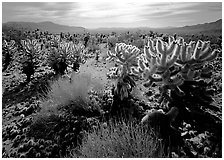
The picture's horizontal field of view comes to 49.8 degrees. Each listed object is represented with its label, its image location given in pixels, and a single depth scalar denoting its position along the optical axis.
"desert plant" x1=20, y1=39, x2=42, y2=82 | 6.99
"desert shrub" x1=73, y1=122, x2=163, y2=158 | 2.76
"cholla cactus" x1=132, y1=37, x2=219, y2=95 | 3.37
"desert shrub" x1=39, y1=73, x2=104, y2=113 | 4.52
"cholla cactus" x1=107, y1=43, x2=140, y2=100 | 4.38
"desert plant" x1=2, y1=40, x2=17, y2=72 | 9.73
